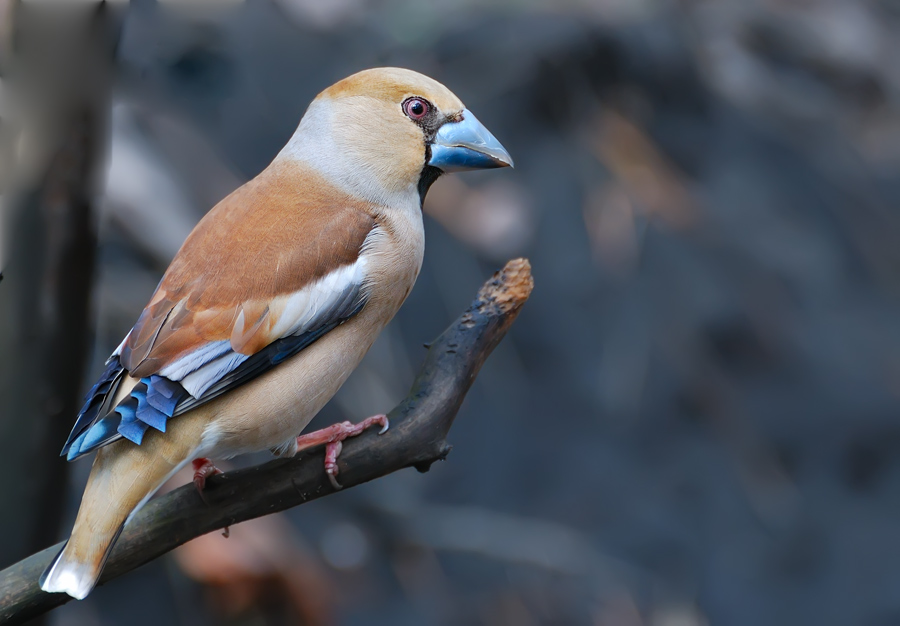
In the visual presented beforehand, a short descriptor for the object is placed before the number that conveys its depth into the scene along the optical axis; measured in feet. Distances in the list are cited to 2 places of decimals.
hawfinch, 14.71
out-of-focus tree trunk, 19.56
